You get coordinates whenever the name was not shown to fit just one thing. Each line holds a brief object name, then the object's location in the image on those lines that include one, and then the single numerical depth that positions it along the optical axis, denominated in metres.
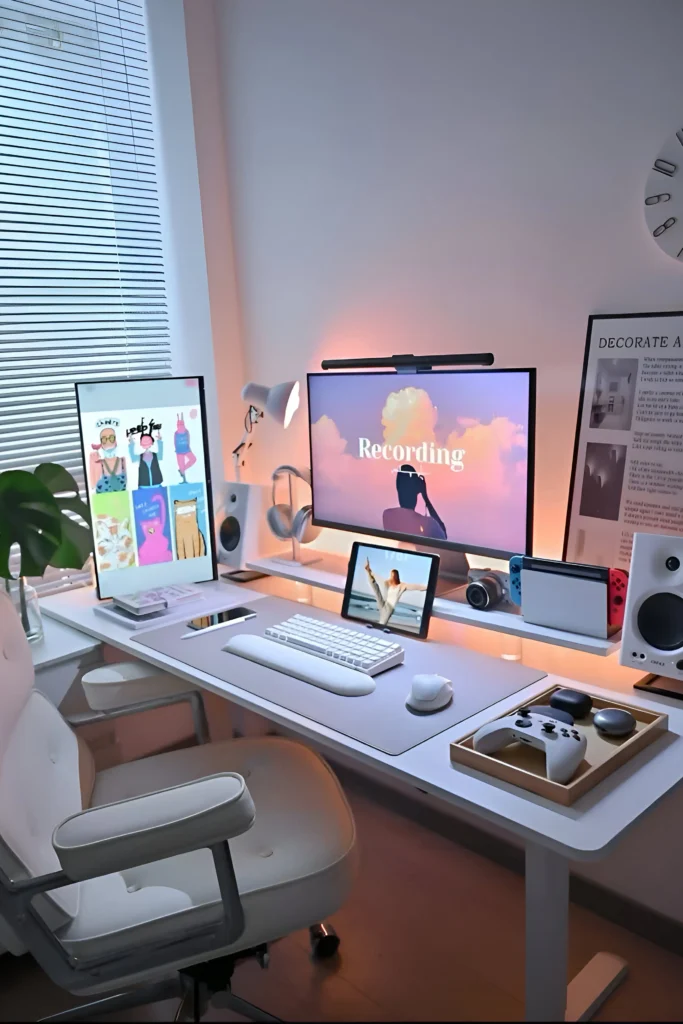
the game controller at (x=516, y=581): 1.58
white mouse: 1.34
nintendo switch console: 1.45
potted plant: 1.85
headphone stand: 2.12
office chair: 1.09
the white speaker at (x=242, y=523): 2.20
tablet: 1.69
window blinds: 2.21
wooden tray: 1.09
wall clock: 1.45
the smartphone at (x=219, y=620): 1.82
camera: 1.63
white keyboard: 1.53
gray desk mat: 1.30
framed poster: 1.50
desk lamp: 2.08
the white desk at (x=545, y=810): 1.03
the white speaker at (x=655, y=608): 1.35
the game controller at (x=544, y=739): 1.09
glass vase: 1.88
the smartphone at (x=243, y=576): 2.23
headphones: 2.11
